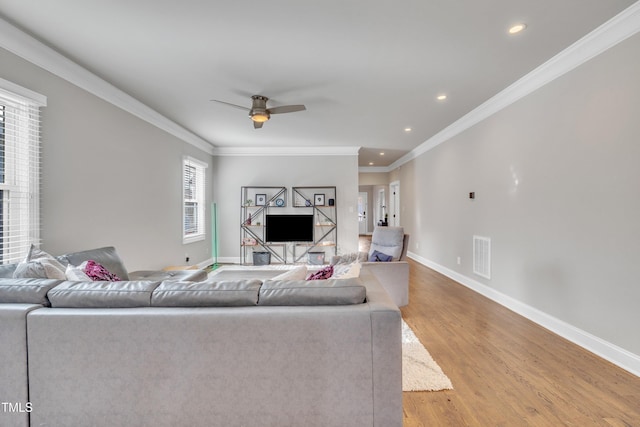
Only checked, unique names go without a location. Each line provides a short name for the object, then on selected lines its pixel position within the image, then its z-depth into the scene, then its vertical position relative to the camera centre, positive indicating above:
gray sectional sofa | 1.51 -0.78
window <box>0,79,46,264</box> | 2.45 +0.35
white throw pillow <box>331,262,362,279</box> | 2.04 -0.43
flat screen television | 6.77 -0.40
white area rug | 2.11 -1.23
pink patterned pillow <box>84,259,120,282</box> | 2.19 -0.45
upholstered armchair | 3.58 -0.65
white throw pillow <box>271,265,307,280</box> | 2.10 -0.45
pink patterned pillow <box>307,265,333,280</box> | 2.09 -0.45
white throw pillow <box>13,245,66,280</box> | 1.85 -0.37
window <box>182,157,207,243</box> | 5.68 +0.23
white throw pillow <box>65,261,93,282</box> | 1.96 -0.42
